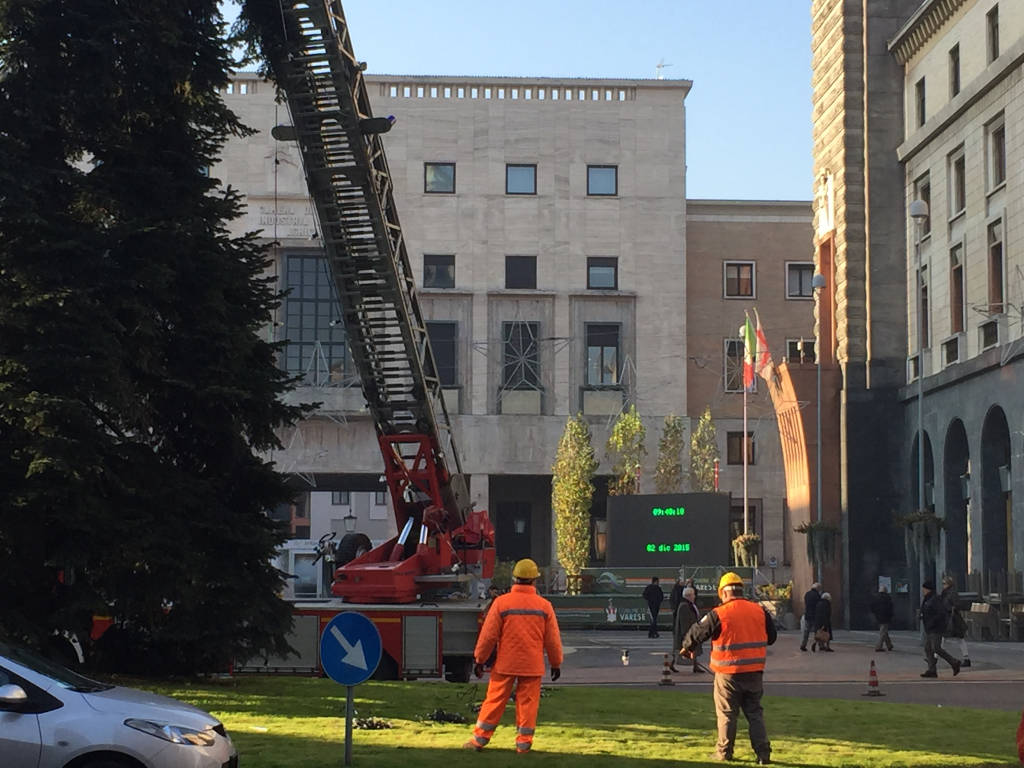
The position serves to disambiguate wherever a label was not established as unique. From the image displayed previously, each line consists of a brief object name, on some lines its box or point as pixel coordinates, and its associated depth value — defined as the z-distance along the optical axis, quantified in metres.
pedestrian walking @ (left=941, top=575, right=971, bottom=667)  29.31
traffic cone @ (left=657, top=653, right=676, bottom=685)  25.55
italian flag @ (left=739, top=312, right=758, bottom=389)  60.03
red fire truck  24.11
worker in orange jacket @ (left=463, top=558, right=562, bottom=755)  14.30
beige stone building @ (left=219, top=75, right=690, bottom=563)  71.31
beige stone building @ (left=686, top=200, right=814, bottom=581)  72.62
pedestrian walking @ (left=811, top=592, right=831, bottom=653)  36.62
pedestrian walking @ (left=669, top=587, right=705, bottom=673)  29.12
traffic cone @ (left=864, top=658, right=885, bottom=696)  23.29
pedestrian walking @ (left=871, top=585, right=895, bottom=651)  35.75
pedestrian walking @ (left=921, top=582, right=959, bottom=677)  27.27
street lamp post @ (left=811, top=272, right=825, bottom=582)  50.72
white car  10.64
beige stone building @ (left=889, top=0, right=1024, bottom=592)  42.47
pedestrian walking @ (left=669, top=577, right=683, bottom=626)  38.98
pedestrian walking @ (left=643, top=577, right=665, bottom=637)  42.69
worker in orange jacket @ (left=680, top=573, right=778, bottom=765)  14.04
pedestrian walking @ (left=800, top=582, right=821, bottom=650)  37.03
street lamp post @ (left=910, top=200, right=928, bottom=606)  44.16
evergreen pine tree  19.48
